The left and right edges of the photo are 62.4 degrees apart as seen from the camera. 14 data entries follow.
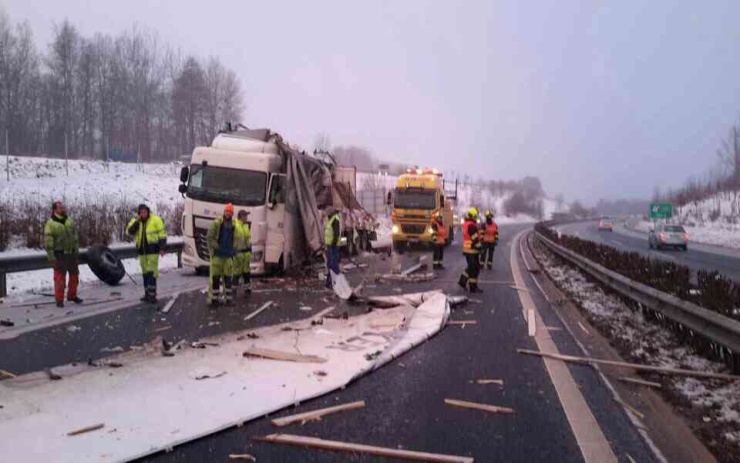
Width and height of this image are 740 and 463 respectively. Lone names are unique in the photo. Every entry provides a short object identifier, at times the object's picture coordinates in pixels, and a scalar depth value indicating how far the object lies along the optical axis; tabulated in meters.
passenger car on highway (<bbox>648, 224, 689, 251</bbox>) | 34.94
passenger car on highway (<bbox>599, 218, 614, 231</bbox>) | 67.75
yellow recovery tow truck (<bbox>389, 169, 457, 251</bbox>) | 25.69
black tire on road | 13.44
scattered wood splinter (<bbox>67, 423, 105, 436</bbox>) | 4.45
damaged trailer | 14.73
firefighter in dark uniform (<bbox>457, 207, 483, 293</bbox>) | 12.95
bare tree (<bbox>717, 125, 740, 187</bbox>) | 71.34
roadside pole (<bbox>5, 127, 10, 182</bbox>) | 36.96
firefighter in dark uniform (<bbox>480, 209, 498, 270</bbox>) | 18.05
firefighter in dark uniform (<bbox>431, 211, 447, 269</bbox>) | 17.50
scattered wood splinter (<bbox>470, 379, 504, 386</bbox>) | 5.97
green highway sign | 55.38
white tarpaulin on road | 4.32
